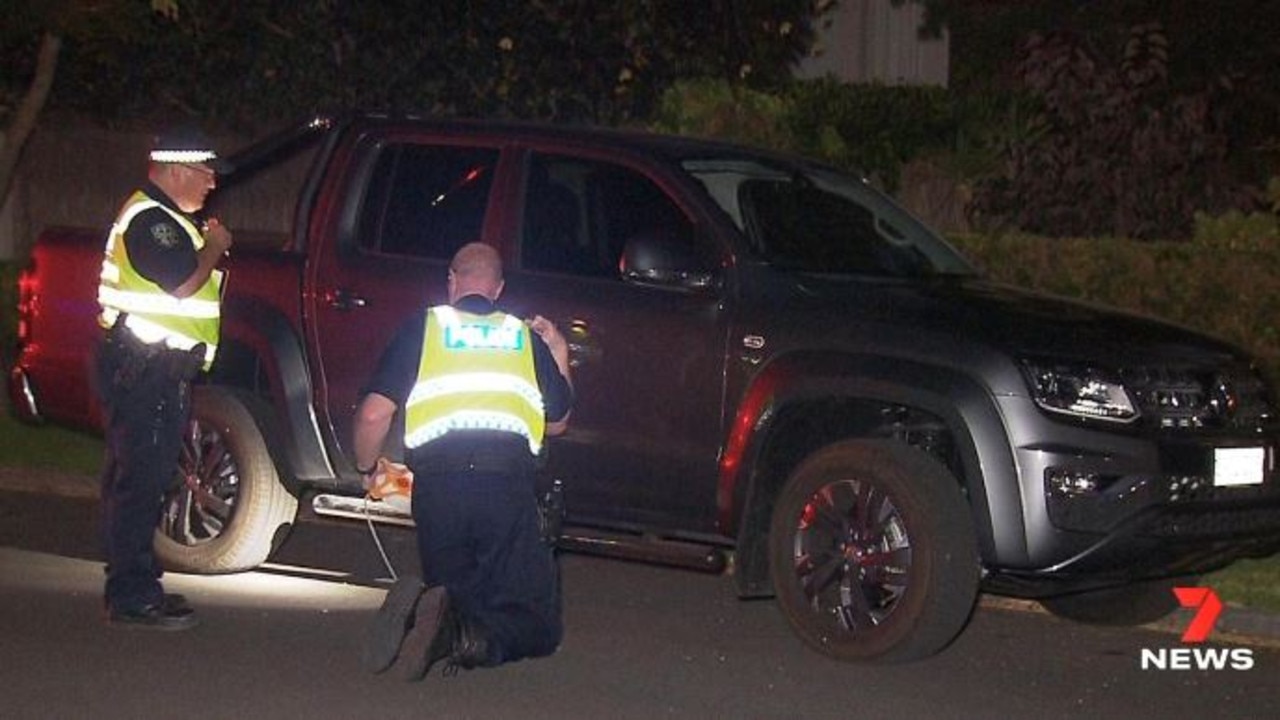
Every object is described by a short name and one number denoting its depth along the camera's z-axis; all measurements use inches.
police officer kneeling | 303.3
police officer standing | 350.9
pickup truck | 327.3
